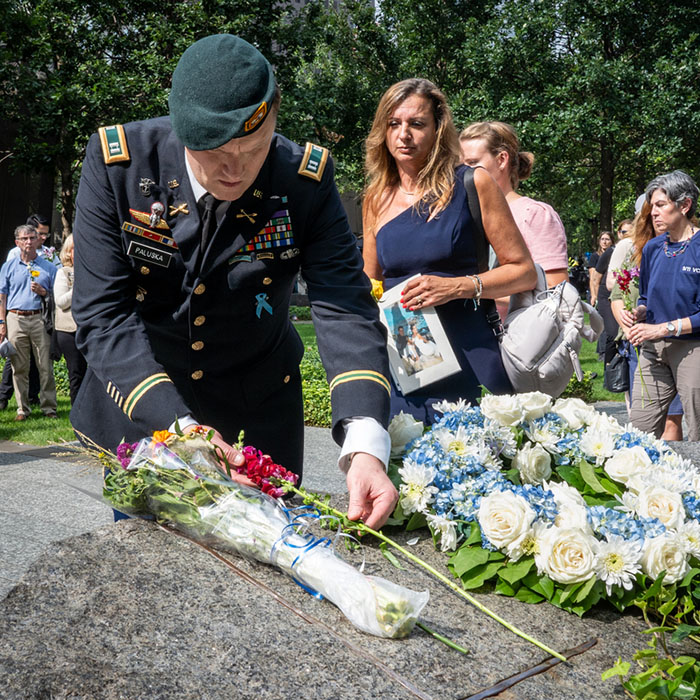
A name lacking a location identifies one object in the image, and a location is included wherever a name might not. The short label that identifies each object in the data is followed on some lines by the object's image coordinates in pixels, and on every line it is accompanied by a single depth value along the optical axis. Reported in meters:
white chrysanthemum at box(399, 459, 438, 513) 1.93
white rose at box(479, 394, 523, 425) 2.19
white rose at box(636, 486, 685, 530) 1.79
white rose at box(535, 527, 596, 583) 1.65
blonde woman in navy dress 3.06
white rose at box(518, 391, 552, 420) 2.22
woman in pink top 3.88
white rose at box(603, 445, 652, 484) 2.00
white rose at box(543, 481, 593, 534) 1.72
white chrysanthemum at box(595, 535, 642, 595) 1.65
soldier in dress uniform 1.86
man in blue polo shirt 9.29
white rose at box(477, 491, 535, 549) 1.73
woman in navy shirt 4.96
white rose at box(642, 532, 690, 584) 1.67
